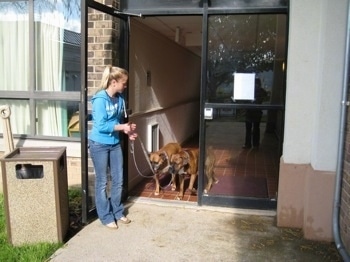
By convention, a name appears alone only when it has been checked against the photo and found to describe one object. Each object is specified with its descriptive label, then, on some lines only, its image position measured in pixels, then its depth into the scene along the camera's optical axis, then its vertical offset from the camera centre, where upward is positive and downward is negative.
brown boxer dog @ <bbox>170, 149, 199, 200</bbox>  5.14 -0.97
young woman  4.00 -0.54
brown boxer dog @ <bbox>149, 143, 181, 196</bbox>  5.24 -0.93
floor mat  4.95 -1.21
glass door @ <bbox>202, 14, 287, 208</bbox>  4.66 -0.16
